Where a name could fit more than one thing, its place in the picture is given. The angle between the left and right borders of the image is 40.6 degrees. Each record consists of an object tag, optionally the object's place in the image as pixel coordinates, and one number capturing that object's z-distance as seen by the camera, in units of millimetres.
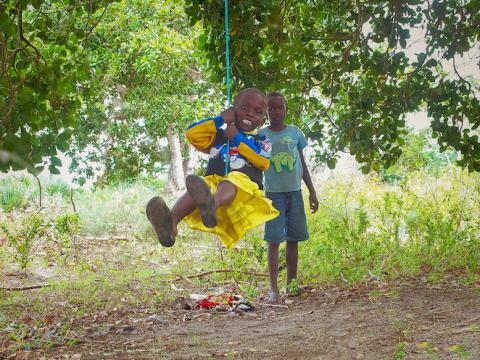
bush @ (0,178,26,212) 10453
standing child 4680
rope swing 3529
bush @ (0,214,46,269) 6094
